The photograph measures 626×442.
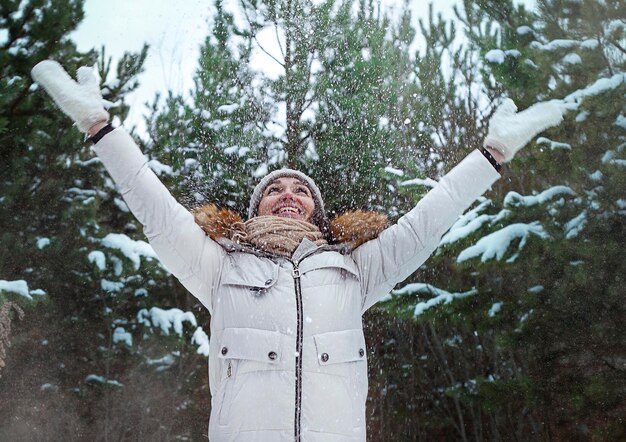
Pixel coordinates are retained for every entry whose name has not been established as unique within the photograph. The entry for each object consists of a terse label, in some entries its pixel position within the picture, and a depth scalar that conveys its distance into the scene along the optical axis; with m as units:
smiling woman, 1.74
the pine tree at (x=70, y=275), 7.82
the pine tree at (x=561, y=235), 5.19
